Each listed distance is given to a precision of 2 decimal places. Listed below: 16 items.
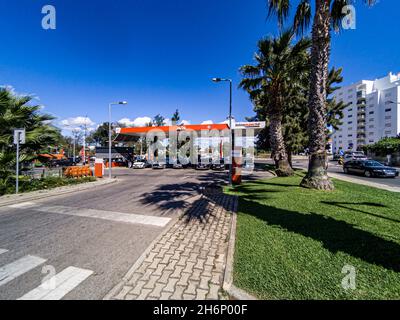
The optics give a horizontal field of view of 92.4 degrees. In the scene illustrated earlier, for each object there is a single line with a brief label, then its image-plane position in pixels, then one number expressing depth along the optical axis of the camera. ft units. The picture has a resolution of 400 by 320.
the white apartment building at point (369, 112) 210.18
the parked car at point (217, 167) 75.61
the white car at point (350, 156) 127.11
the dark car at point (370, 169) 51.11
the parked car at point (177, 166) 85.15
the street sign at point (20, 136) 27.66
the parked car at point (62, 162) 96.82
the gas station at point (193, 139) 78.38
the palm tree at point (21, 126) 30.01
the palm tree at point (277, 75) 43.93
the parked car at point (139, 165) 88.61
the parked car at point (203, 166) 78.43
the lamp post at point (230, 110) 38.38
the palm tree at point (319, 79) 29.43
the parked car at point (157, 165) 86.63
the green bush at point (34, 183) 30.09
